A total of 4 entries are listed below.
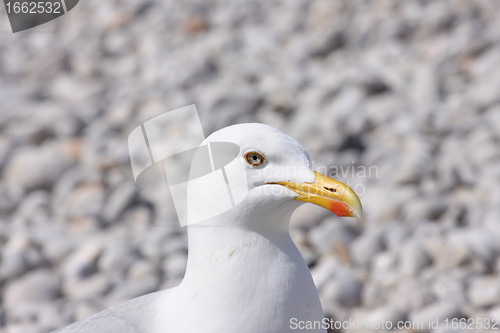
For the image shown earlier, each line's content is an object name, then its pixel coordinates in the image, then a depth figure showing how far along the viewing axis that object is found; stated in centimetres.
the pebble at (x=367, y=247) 807
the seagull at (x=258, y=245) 441
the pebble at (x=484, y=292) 688
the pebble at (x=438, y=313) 656
